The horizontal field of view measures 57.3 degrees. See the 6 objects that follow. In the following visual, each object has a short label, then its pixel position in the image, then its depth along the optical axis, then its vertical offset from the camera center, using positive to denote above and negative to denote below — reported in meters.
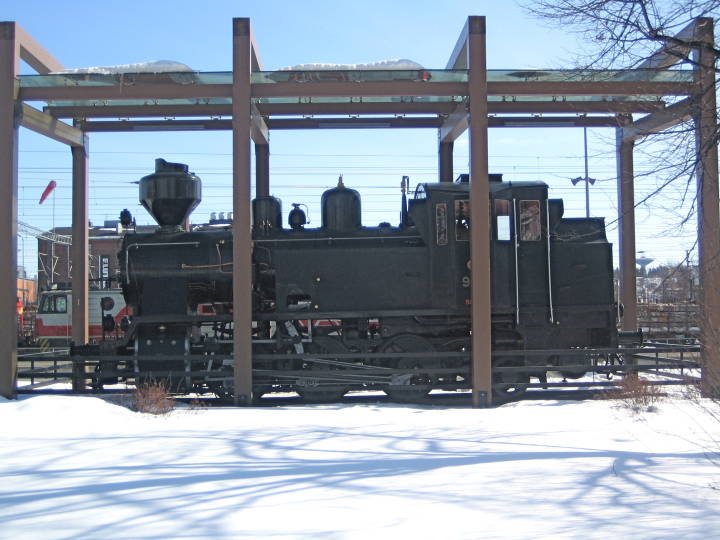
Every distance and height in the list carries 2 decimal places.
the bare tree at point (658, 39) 6.65 +2.75
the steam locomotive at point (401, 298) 10.87 +0.05
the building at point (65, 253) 41.44 +3.49
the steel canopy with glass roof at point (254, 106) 9.95 +3.08
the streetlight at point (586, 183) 30.25 +5.31
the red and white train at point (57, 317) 25.69 -0.45
